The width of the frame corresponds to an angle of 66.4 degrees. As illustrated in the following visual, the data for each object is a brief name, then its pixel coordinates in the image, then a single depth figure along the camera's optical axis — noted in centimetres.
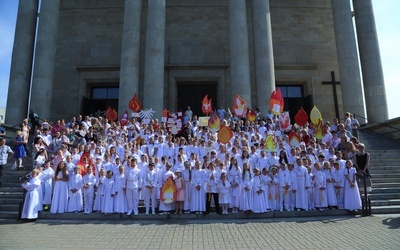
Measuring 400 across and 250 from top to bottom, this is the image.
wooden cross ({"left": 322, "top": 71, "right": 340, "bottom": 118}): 2507
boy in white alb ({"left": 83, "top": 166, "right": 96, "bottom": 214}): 1040
